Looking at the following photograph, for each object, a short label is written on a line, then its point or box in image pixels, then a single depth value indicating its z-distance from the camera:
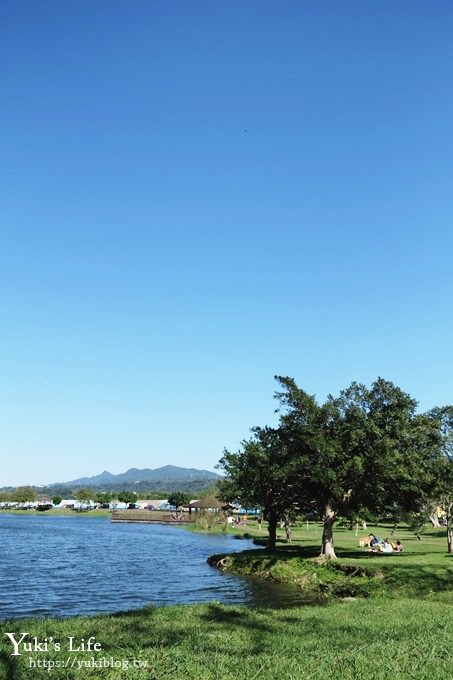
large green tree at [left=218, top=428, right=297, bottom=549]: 43.06
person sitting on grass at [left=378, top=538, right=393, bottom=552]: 47.27
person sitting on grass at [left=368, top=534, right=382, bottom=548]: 50.47
